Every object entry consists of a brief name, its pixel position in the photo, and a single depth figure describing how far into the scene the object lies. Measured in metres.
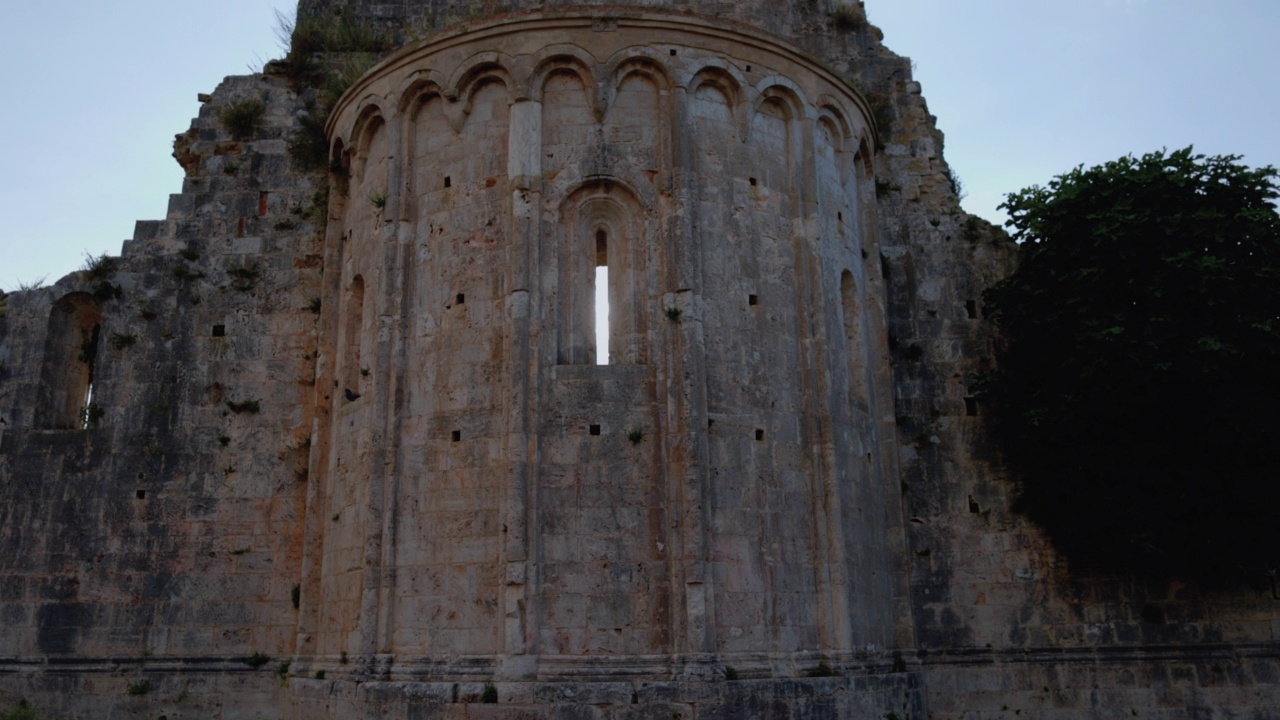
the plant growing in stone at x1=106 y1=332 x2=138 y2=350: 15.53
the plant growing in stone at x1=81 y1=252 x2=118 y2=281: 15.84
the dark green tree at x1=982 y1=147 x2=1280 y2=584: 13.48
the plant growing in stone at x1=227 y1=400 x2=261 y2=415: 15.20
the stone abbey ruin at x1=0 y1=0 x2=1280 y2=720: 11.89
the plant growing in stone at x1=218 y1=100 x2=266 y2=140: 16.62
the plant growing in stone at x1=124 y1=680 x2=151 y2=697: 14.14
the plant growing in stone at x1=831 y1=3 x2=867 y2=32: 17.73
